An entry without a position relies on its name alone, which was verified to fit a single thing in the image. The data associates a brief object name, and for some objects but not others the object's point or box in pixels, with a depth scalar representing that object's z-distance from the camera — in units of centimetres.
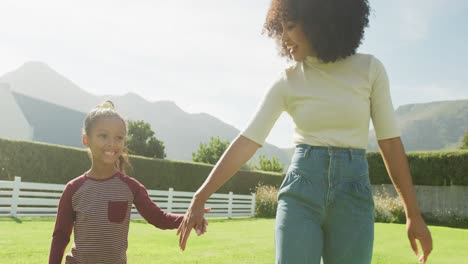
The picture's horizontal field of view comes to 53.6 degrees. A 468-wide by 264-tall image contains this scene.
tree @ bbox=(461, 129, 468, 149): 4617
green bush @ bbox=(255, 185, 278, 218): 2177
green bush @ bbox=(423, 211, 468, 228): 2028
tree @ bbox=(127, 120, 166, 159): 3110
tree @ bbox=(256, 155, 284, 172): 4103
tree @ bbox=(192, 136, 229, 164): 4016
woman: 205
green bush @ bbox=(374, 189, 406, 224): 1989
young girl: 259
